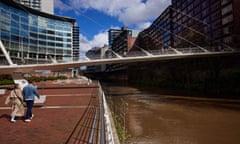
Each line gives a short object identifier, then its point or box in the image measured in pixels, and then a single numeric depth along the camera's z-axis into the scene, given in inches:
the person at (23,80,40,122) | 259.1
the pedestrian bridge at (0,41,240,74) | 895.1
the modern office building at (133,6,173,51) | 2298.2
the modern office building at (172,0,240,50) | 1218.6
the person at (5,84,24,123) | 255.4
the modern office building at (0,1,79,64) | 1862.7
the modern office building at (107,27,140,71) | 3183.3
